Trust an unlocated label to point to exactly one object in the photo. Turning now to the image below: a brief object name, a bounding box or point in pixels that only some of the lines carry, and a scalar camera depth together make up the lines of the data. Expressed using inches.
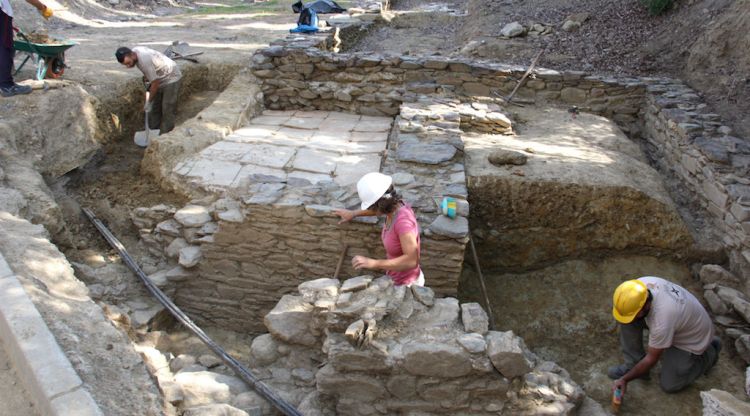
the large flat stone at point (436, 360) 123.8
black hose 133.3
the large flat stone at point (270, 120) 284.4
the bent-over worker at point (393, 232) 148.2
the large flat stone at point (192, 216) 198.5
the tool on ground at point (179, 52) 319.6
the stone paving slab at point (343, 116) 296.8
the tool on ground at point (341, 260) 176.2
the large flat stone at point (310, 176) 222.1
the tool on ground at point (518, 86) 297.7
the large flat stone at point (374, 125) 280.5
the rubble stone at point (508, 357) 123.4
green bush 354.3
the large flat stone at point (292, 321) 145.9
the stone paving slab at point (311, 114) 299.7
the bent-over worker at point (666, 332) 153.6
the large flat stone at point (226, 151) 238.1
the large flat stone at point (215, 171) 220.2
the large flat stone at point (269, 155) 235.0
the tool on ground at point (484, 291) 199.5
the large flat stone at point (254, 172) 202.6
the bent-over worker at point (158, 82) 251.1
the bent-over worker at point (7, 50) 221.6
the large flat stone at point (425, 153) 208.4
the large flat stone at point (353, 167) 223.6
